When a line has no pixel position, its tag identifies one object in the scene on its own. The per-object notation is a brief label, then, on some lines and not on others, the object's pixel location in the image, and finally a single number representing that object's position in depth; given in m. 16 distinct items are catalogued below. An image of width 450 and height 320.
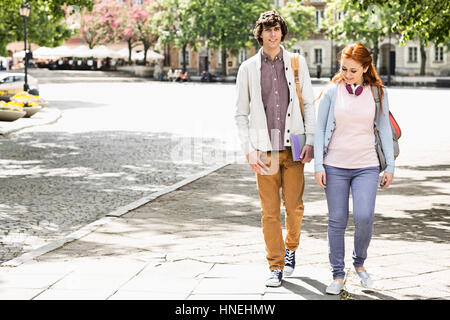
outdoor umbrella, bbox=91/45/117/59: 73.19
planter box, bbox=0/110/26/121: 24.44
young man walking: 5.81
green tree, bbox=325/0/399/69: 60.38
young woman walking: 5.57
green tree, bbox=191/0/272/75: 66.25
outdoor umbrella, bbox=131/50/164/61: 77.44
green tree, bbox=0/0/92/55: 55.44
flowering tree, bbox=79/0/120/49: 79.56
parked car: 35.62
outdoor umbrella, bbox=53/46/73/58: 73.44
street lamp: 33.56
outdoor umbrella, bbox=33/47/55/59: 74.86
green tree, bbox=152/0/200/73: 68.12
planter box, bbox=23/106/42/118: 26.06
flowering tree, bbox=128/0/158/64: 78.06
